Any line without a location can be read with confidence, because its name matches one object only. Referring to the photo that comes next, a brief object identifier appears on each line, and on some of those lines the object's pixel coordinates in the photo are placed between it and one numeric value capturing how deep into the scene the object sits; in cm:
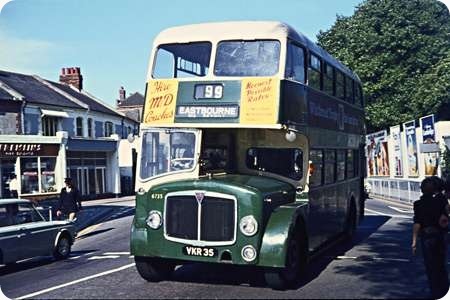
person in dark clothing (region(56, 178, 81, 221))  1833
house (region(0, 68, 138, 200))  3575
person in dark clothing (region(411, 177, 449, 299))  830
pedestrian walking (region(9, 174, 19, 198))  2528
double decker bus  891
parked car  1220
